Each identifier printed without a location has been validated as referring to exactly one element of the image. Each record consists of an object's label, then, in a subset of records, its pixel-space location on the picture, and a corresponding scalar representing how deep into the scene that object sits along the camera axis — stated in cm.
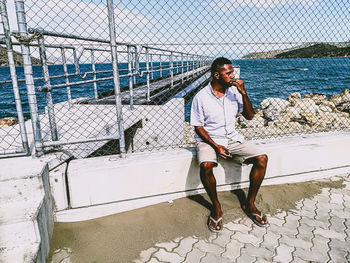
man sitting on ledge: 280
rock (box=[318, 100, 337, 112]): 1389
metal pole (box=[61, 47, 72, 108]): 467
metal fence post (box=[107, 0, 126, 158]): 259
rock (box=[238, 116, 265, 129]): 1013
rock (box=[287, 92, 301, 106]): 1623
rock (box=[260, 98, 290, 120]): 1190
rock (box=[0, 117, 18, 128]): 954
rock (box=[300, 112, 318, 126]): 1025
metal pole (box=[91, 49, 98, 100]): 568
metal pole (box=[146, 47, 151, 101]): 566
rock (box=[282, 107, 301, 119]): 1123
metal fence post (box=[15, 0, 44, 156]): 231
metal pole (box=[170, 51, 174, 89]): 728
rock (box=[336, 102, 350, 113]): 1430
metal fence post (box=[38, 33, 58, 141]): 273
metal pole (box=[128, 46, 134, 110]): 482
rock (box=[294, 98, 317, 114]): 1105
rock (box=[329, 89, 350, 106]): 1660
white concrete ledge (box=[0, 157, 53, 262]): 191
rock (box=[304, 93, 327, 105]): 1627
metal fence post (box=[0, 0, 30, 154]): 225
